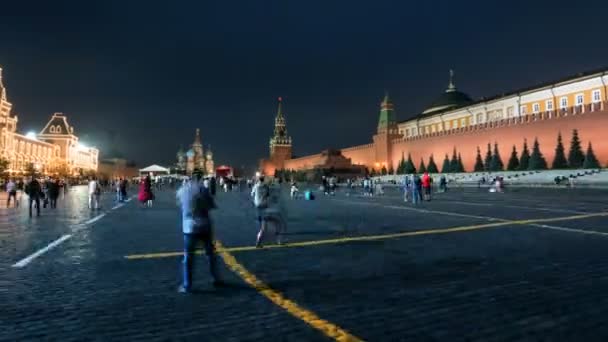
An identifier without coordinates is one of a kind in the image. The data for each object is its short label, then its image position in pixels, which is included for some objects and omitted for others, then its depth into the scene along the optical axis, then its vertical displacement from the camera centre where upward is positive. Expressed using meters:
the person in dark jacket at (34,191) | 15.34 +0.06
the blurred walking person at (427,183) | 22.52 +0.04
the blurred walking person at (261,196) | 9.24 -0.17
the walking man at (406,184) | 23.08 +0.01
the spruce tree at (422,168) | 59.41 +2.13
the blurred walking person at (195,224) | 5.34 -0.42
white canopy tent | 74.62 +3.50
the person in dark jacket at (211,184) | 22.32 +0.24
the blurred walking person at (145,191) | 20.30 -0.03
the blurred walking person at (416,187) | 20.48 -0.14
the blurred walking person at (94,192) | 18.11 -0.02
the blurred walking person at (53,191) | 19.25 +0.06
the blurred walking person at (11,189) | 20.41 +0.20
